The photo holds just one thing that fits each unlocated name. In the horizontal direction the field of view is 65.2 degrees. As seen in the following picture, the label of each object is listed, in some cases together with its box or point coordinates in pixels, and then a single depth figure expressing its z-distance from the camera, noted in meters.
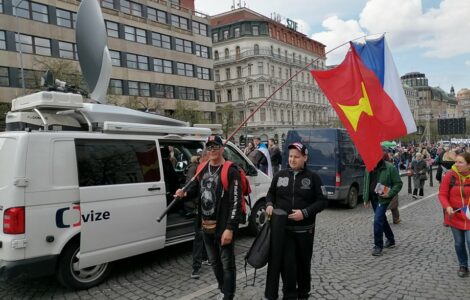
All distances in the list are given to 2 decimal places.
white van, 4.14
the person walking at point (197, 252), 5.17
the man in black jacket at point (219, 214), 3.80
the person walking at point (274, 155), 13.18
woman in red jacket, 4.74
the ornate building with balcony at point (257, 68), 67.38
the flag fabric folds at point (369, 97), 5.88
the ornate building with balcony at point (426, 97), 134.75
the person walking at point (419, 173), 12.35
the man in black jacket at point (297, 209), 3.84
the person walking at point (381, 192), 6.07
